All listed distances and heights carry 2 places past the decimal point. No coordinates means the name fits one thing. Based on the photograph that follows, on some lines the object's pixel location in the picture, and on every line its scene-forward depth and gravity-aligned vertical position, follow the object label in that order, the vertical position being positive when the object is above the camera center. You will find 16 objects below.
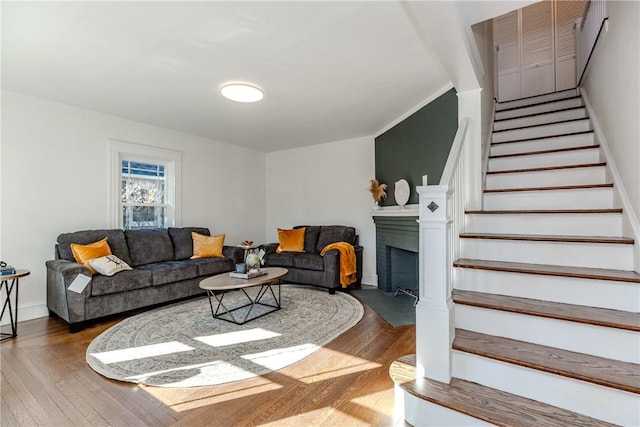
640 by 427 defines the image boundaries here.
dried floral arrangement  4.49 +0.40
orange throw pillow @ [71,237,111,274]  3.24 -0.37
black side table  2.66 -0.74
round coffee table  3.01 -0.94
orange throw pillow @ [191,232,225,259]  4.39 -0.41
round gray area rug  2.16 -1.10
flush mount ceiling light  3.06 +1.32
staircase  1.37 -0.51
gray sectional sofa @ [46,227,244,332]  2.98 -0.64
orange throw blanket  4.36 -0.65
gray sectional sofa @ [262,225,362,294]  4.32 -0.64
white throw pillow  3.17 -0.50
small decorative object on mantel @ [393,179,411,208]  3.92 +0.32
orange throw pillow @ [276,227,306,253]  5.05 -0.39
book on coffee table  3.22 -0.62
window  4.10 +0.49
